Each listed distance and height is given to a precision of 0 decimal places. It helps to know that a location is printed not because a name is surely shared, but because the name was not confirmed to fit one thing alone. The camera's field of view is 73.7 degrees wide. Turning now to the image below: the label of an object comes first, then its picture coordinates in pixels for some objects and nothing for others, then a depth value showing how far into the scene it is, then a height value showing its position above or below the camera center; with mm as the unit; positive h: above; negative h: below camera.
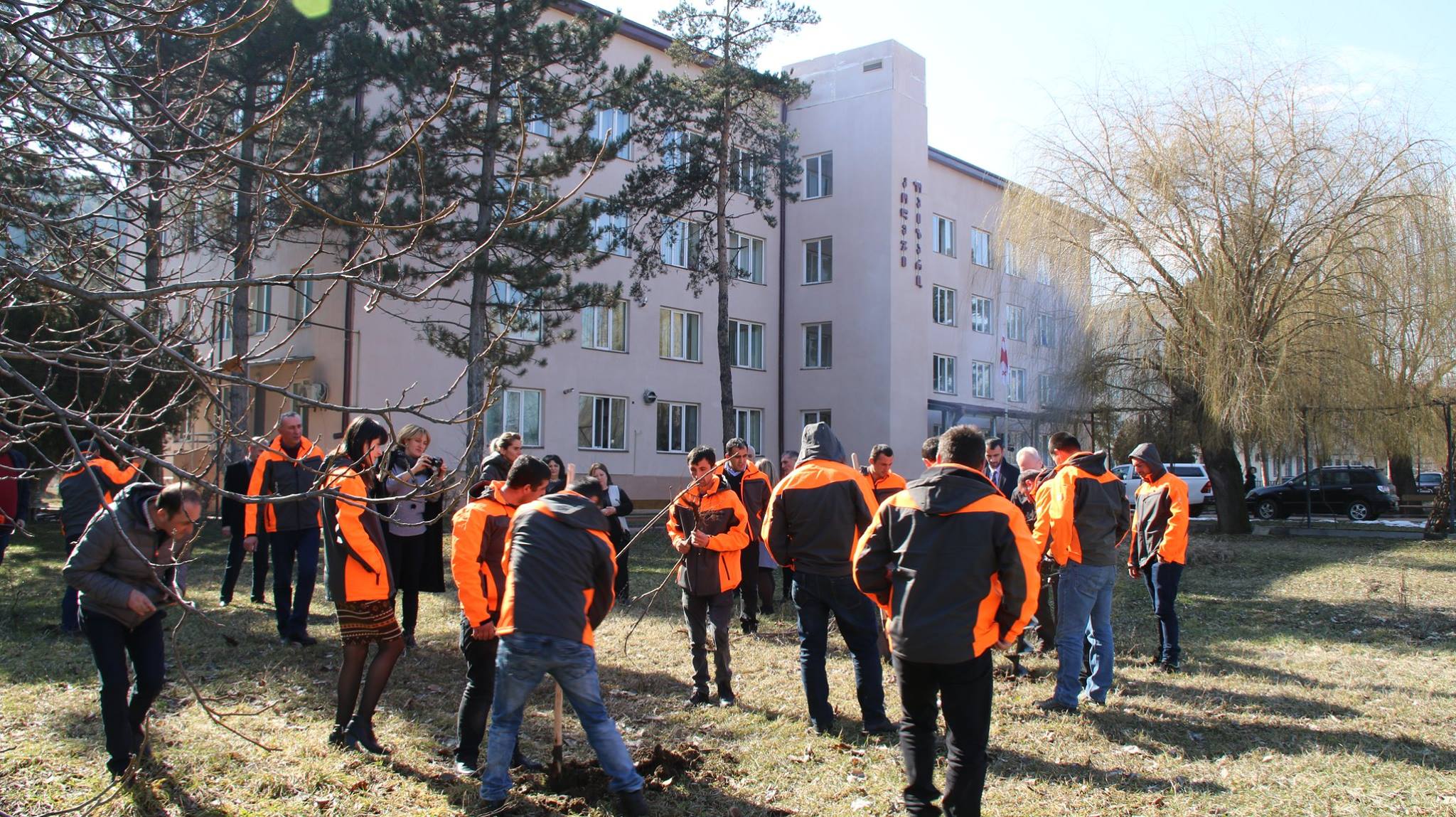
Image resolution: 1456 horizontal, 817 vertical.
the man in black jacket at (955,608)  4281 -648
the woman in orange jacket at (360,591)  5219 -679
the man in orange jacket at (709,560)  6762 -674
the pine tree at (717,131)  22109 +7895
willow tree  17516 +4113
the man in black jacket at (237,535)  9703 -703
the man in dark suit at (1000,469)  9984 -59
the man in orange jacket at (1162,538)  7664 -595
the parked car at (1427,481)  34650 -725
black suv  28156 -902
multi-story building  27578 +4512
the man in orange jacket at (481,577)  5062 -588
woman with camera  7500 -625
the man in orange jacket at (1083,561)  6609 -664
